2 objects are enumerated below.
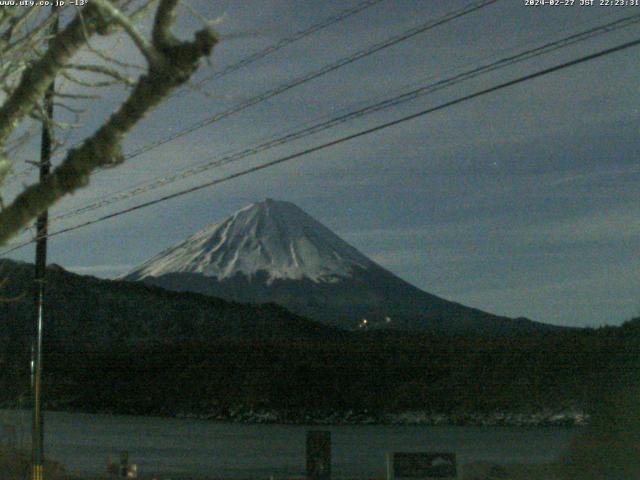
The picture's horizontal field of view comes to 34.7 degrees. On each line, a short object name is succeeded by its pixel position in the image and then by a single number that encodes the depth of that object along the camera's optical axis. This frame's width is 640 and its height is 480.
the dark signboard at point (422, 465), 17.31
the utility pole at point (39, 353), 18.00
